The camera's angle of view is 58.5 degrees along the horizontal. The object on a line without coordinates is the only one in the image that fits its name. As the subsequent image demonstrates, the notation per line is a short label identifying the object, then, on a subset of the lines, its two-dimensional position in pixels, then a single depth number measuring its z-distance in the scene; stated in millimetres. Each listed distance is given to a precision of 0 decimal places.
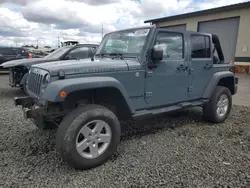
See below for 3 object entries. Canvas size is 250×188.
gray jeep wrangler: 2752
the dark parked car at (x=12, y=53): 11935
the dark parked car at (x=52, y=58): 6795
